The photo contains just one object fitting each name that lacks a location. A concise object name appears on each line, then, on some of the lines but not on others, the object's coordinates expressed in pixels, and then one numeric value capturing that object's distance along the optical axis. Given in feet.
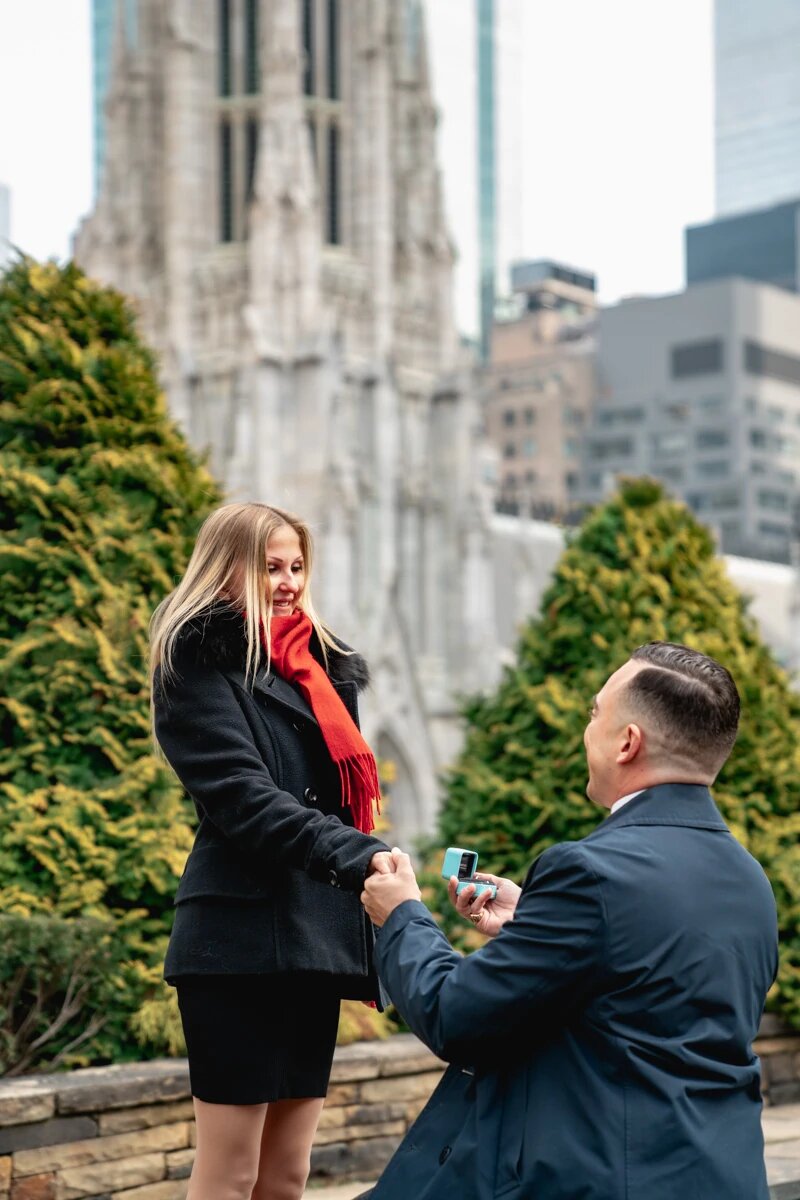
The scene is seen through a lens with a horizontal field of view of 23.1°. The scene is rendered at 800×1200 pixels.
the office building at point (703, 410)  375.25
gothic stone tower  210.38
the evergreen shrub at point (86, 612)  23.52
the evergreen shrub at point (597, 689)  29.12
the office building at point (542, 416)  375.25
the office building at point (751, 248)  456.86
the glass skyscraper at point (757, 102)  516.32
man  10.77
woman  13.20
